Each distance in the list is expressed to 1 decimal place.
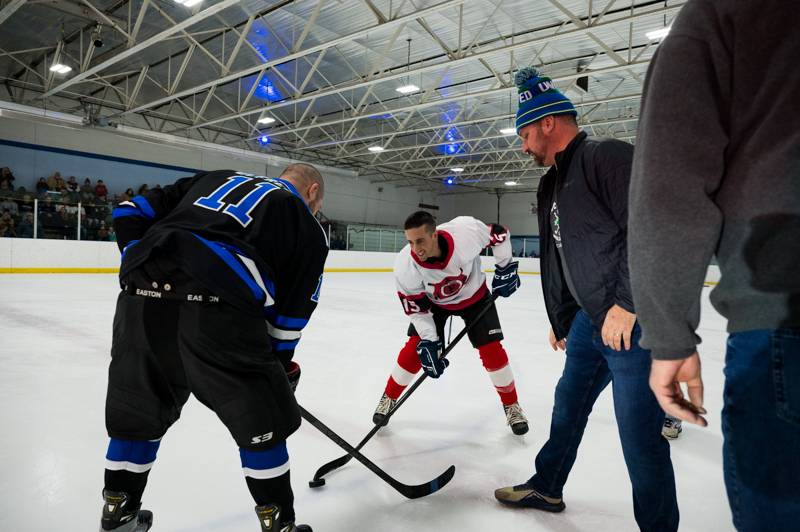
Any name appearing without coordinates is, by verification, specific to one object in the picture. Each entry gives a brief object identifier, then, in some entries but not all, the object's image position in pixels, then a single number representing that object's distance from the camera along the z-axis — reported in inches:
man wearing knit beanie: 47.8
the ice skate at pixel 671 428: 85.2
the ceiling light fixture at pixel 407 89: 351.6
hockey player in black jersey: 44.5
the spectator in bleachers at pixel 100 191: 507.4
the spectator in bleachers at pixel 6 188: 364.8
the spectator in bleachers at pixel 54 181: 475.2
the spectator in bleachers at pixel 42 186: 472.1
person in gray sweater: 22.0
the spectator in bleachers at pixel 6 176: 436.8
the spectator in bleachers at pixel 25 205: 337.7
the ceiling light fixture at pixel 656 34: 253.1
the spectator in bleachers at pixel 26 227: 332.8
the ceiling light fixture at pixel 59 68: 345.6
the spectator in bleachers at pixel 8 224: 328.8
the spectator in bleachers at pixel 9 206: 335.3
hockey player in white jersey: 90.1
